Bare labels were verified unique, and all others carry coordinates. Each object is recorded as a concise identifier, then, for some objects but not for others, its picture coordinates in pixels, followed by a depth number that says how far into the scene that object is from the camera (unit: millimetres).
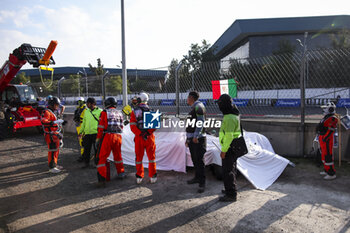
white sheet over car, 4816
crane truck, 8281
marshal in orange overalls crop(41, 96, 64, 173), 5728
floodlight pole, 8344
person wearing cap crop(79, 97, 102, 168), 6047
